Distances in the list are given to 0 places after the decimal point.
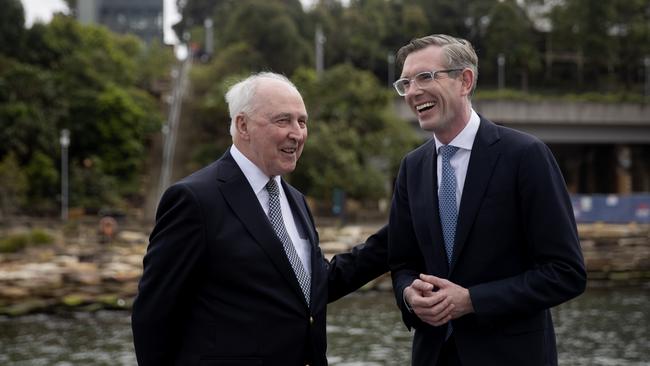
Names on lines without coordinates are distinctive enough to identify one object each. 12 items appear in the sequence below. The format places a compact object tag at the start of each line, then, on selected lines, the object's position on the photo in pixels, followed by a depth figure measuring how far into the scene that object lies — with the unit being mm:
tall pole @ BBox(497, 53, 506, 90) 53812
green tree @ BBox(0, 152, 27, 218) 29500
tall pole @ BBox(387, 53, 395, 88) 54000
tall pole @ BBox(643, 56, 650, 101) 51838
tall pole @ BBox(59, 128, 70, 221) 30670
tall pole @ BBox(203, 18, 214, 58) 51875
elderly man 3502
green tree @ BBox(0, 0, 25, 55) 38406
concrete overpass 43250
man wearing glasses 3385
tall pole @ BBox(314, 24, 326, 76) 41344
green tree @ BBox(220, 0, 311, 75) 42438
